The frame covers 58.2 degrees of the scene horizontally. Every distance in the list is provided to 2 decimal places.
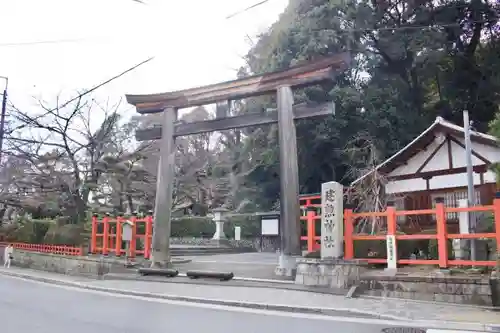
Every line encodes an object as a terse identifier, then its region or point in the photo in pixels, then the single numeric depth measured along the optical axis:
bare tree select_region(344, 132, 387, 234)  19.23
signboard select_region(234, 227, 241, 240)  31.94
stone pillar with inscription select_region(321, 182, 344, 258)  12.16
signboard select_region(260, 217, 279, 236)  22.83
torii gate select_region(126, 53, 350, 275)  13.83
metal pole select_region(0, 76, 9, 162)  22.02
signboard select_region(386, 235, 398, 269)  11.94
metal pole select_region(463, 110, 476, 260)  12.71
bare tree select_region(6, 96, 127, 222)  23.56
